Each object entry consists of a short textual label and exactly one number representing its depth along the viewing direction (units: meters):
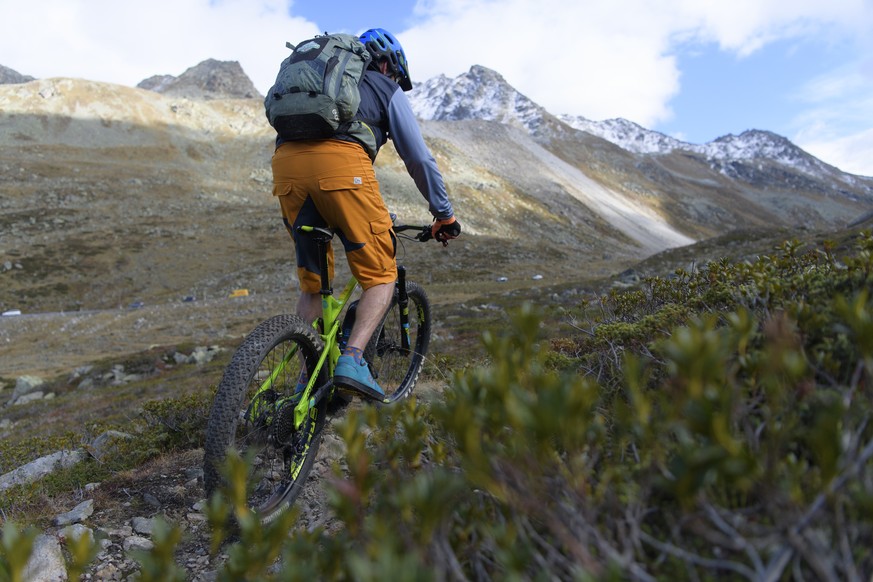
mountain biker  3.42
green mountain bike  2.77
